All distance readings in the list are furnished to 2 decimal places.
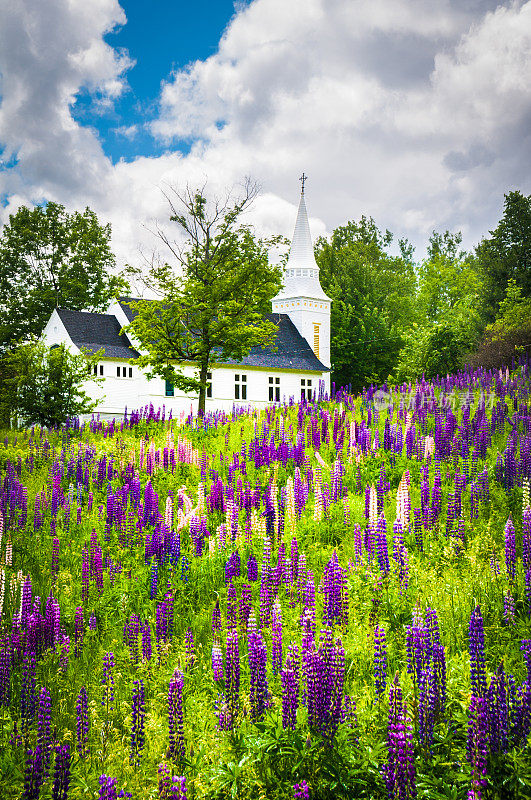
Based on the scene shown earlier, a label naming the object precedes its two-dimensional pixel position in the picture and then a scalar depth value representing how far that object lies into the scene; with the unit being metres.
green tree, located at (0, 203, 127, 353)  55.16
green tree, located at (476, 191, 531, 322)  43.16
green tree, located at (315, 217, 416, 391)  61.12
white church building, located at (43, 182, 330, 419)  43.97
